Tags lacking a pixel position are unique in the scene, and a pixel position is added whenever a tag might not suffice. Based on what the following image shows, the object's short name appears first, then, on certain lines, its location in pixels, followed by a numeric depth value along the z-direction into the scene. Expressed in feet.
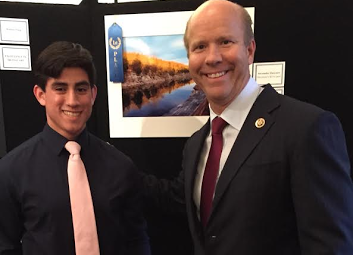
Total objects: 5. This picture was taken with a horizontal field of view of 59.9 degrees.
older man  2.92
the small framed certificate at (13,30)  4.85
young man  3.77
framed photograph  5.01
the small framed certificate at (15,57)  4.91
